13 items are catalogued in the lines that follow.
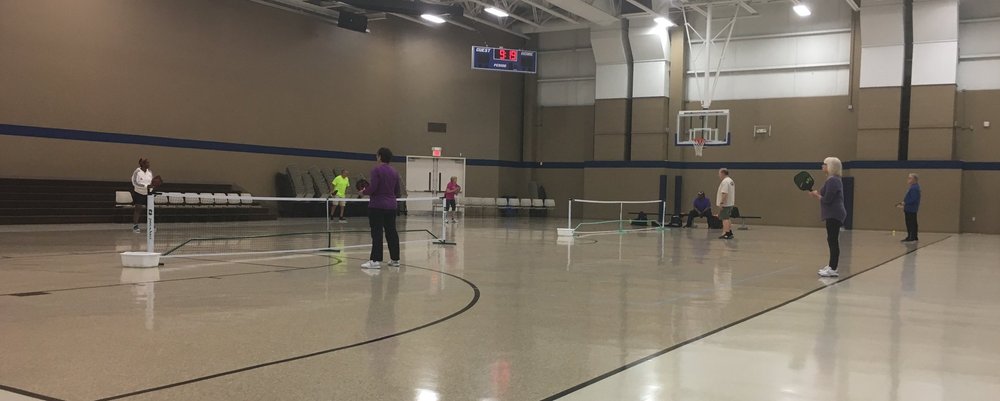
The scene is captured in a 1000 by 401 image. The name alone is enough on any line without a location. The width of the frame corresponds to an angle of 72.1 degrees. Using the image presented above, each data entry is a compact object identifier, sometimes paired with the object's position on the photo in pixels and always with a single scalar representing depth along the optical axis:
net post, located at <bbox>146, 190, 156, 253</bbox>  8.70
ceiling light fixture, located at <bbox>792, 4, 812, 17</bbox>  21.64
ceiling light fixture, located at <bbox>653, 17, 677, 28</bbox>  23.08
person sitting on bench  20.78
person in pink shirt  22.19
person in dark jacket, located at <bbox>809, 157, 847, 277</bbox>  8.95
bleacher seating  16.56
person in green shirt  20.44
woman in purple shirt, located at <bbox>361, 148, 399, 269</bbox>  9.02
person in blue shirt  15.72
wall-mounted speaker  22.73
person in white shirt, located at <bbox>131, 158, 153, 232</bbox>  14.45
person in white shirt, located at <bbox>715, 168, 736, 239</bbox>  15.71
